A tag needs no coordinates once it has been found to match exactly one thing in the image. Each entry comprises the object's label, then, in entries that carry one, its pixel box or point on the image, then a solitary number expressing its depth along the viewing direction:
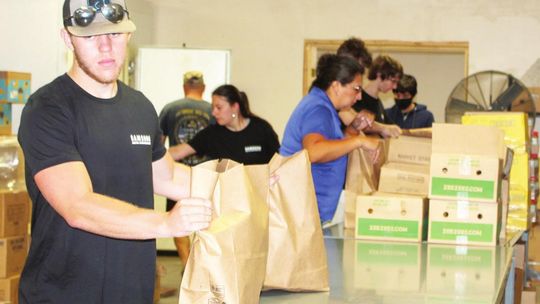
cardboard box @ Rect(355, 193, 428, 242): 3.51
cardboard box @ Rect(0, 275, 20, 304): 4.38
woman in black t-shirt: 5.23
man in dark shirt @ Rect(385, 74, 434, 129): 6.59
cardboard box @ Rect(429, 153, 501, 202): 3.45
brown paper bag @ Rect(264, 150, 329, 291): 2.15
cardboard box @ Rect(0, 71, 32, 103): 4.93
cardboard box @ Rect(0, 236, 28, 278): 4.40
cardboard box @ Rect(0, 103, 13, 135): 4.89
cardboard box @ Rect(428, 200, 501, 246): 3.44
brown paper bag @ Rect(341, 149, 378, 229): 3.65
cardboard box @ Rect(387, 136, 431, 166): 3.71
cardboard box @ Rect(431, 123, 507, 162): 3.47
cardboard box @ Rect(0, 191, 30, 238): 4.41
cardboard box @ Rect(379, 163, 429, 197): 3.63
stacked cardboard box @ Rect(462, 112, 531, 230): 4.44
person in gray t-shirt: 6.48
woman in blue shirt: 3.50
